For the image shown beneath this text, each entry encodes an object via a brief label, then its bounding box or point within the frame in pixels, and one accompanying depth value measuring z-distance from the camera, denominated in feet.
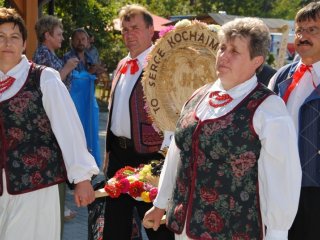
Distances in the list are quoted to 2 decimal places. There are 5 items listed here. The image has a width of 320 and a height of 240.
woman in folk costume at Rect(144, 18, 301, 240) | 8.89
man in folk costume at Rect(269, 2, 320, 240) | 10.76
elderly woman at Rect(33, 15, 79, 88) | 19.12
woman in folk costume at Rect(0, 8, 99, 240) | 10.86
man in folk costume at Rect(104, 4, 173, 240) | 14.53
